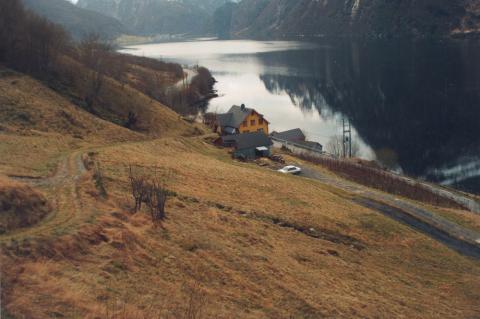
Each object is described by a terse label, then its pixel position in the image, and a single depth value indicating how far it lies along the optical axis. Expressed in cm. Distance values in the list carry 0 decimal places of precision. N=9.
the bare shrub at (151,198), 2456
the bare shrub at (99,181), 2683
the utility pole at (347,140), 8989
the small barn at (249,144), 6725
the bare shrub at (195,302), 1552
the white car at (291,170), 5712
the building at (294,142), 8638
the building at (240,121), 8881
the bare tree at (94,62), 7094
